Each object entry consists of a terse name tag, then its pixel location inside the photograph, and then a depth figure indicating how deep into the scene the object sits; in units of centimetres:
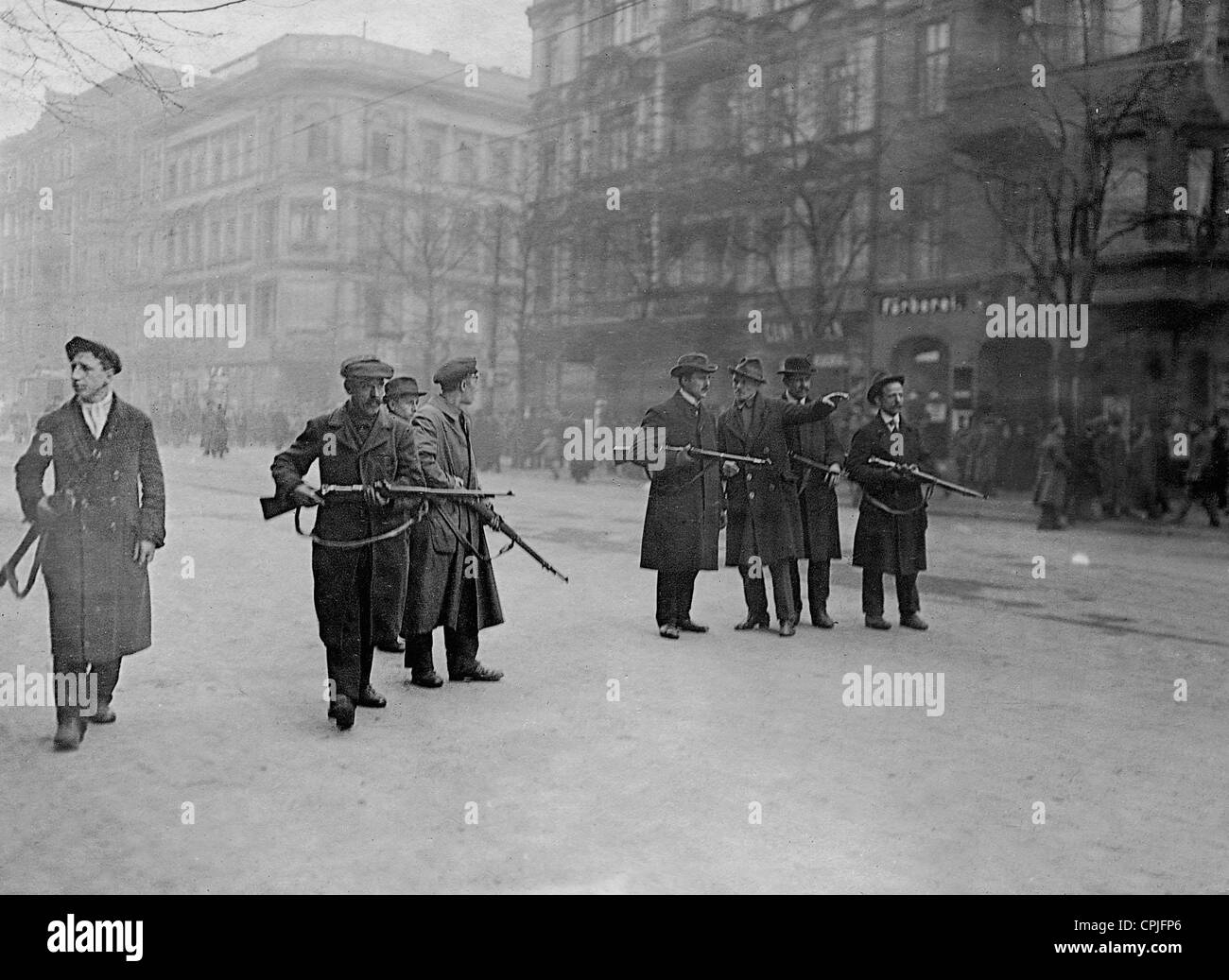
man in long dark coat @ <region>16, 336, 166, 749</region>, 414
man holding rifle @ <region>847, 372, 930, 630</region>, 680
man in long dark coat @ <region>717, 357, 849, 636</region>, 663
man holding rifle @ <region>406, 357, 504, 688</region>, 514
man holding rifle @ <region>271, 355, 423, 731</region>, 448
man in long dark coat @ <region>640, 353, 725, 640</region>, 648
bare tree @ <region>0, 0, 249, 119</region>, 457
